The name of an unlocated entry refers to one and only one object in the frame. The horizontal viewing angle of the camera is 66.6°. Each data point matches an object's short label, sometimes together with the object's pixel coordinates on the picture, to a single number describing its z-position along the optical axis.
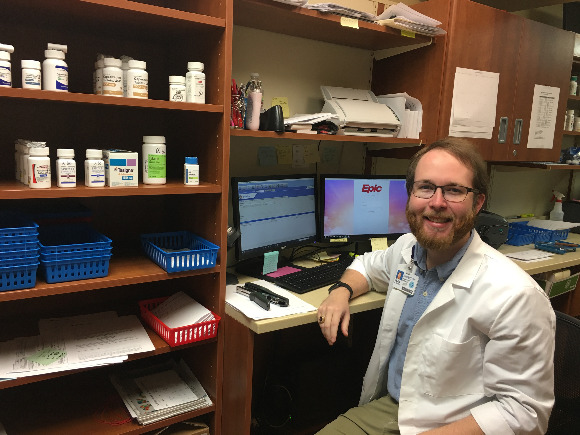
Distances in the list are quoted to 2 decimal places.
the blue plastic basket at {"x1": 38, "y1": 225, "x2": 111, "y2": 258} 1.32
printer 1.99
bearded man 1.15
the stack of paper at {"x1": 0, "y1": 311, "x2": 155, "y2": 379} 1.34
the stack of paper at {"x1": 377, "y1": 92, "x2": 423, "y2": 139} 2.18
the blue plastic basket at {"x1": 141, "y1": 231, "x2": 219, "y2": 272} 1.45
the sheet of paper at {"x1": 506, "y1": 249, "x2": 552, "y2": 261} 2.37
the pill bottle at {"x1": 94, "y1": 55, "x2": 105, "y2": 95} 1.36
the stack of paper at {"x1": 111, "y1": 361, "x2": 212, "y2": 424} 1.55
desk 1.48
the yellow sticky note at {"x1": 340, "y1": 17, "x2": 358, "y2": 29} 1.81
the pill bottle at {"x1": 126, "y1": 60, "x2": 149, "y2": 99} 1.36
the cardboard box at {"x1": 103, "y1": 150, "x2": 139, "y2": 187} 1.36
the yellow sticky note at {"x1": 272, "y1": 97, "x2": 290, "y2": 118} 2.11
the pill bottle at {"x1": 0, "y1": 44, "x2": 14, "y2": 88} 1.19
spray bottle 3.42
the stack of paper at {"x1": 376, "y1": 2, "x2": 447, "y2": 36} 1.92
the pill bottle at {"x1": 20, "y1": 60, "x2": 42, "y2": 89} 1.22
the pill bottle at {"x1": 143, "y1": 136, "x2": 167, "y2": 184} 1.43
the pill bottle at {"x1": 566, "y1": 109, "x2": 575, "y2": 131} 3.31
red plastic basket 1.49
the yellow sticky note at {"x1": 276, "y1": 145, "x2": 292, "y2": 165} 2.17
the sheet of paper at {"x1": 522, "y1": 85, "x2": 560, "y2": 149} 2.52
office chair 1.30
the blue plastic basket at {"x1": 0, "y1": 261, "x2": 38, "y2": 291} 1.24
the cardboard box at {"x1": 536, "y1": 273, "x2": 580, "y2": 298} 2.31
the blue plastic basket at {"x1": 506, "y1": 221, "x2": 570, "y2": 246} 2.71
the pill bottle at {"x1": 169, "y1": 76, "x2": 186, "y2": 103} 1.43
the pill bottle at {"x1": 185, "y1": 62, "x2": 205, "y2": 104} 1.44
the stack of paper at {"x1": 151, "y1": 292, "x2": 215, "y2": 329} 1.55
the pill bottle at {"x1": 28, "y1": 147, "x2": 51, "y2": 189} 1.25
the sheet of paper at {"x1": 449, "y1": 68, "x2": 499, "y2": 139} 2.14
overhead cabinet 2.09
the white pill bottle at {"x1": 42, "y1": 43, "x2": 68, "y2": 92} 1.25
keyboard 1.76
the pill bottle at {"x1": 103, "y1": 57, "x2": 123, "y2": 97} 1.34
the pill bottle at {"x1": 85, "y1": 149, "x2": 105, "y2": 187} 1.34
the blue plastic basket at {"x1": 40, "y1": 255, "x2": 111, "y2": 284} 1.31
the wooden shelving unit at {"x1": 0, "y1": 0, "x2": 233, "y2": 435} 1.37
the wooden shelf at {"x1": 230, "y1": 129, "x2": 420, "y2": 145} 1.64
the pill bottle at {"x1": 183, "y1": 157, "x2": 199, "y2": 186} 1.49
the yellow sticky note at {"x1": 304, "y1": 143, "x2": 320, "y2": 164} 2.26
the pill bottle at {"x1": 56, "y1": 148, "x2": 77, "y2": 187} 1.29
